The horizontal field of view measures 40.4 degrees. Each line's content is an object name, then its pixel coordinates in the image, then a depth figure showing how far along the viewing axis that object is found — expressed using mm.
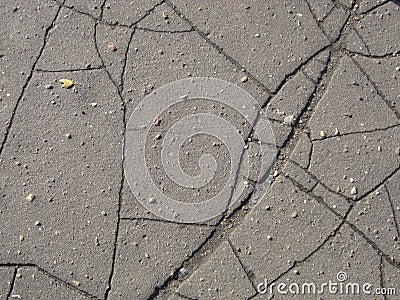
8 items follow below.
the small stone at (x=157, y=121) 2799
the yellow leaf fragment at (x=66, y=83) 2834
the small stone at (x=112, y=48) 2881
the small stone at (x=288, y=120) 2801
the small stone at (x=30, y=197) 2699
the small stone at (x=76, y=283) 2604
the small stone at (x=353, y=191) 2711
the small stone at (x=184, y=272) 2623
